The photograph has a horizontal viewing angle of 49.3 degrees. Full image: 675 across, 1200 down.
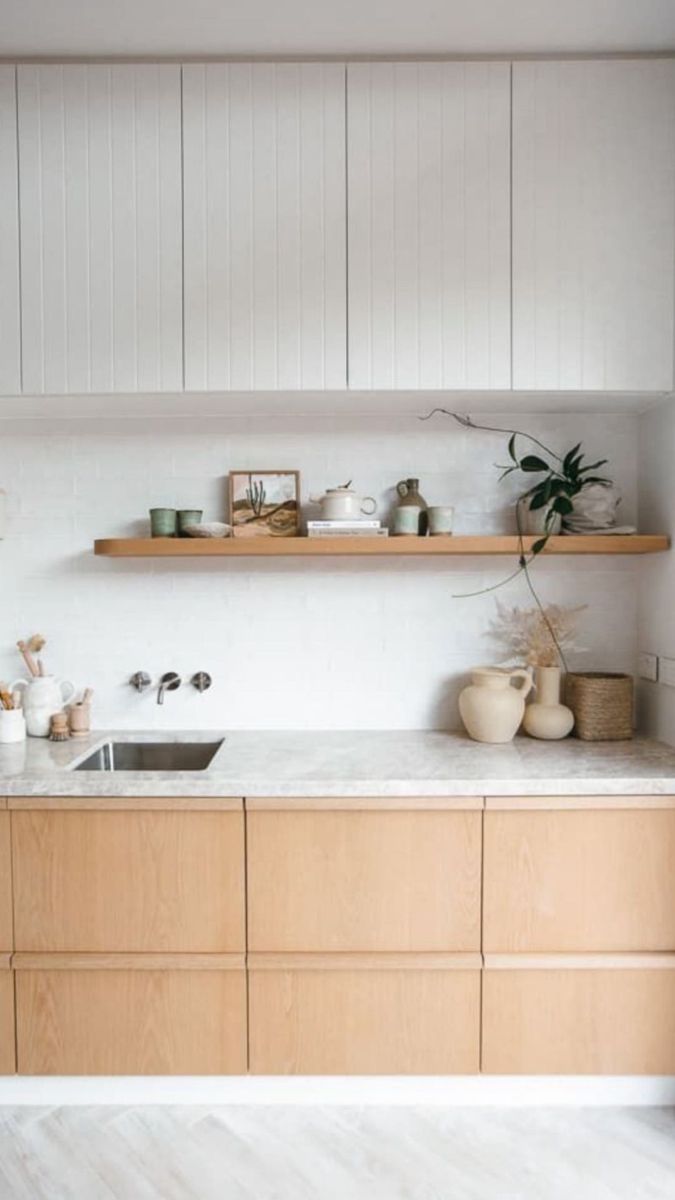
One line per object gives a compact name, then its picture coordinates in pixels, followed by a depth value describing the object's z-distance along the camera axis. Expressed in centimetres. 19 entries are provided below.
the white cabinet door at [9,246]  205
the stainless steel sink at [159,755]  241
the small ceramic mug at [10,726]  233
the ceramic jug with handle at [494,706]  225
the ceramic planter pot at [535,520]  232
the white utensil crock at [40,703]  239
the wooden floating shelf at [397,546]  220
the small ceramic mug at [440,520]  230
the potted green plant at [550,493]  229
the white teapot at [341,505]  228
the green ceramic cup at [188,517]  232
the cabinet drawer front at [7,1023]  194
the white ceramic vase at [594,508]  229
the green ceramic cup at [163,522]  233
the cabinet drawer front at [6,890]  192
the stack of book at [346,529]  225
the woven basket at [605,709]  229
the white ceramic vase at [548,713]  230
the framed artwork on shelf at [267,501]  245
